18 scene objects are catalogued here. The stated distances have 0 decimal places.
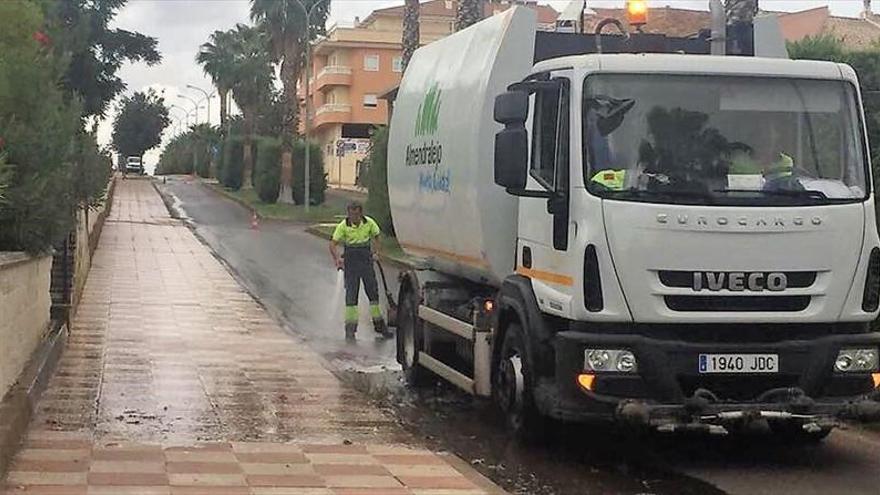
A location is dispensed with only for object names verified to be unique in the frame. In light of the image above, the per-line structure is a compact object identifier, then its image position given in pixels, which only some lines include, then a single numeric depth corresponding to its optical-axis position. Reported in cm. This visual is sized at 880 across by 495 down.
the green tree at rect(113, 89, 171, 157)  11188
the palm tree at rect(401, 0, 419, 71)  3139
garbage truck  821
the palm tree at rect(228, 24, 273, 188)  7525
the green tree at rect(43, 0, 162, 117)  2033
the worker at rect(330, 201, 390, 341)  1631
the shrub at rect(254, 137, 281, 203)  5188
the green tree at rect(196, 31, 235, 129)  8031
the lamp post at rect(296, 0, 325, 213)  4609
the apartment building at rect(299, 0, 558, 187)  8406
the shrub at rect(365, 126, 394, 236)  2875
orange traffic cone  4038
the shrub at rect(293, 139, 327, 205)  5028
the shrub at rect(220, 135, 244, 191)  6681
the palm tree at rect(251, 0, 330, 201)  5900
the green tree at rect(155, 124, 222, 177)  9150
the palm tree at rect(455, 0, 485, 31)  2514
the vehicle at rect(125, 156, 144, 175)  9392
